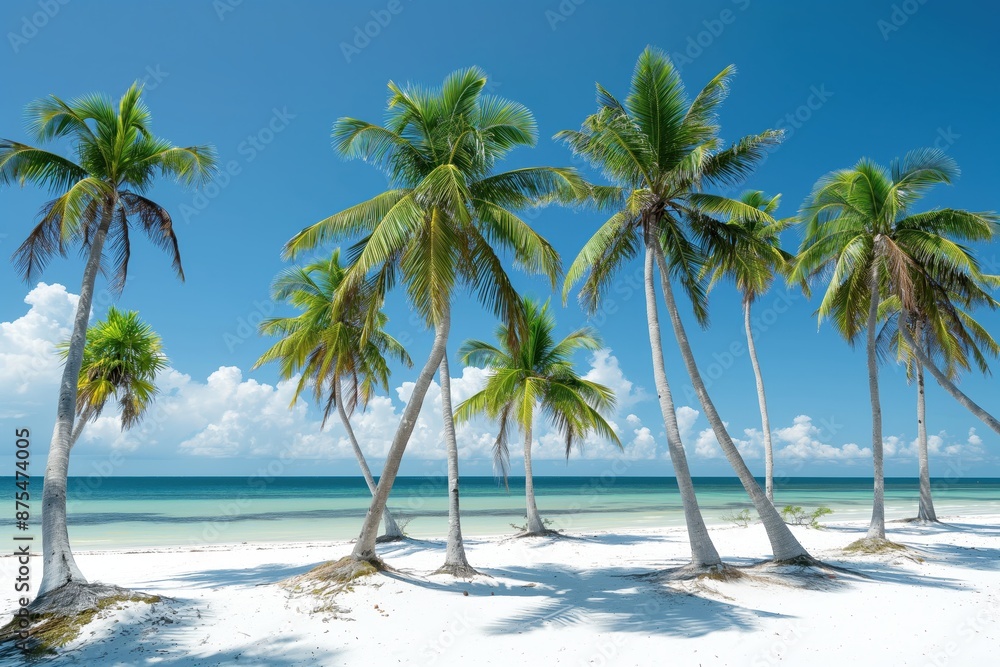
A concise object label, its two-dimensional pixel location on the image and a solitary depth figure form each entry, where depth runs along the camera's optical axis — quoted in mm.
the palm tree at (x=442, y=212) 9102
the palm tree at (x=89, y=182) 8219
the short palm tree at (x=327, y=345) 15742
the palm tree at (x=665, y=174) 10398
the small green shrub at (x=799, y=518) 18459
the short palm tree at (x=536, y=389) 16134
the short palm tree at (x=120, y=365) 12312
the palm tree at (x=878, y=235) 12492
